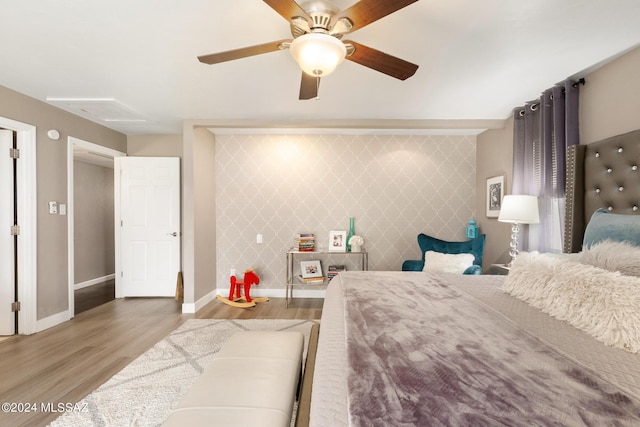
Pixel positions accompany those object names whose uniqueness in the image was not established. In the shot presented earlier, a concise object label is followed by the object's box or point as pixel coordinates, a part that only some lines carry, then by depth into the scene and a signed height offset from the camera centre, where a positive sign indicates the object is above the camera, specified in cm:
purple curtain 242 +53
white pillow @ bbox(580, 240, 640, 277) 131 -21
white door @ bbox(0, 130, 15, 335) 285 -25
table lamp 256 +2
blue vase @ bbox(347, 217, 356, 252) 405 -26
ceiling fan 137 +92
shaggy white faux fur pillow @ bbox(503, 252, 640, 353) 105 -36
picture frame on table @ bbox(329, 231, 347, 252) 401 -39
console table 404 -67
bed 67 -44
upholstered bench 105 -73
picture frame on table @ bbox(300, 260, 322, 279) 403 -79
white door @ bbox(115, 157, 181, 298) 418 -35
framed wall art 345 +21
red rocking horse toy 383 -106
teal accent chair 331 -43
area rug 172 -120
